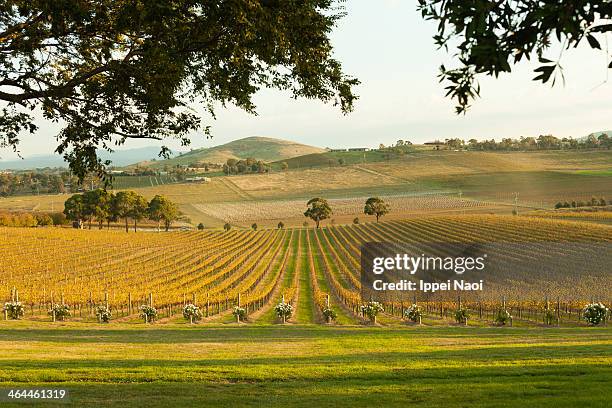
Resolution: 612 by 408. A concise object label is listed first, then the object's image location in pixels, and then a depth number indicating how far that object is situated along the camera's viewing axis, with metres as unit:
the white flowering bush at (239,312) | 31.70
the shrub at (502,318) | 30.98
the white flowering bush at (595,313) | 29.56
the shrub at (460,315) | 31.80
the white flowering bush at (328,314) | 31.59
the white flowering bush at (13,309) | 28.78
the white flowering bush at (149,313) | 31.63
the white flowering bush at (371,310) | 31.69
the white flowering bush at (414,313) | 31.29
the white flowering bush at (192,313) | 31.55
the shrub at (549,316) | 32.31
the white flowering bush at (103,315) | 31.22
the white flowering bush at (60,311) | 29.50
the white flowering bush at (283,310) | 31.73
